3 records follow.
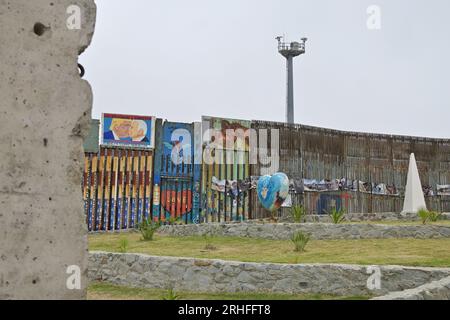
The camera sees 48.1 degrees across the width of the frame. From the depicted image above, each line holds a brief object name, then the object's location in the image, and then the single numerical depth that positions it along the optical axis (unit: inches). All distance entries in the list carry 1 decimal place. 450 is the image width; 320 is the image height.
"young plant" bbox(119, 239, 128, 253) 455.8
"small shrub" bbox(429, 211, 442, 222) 631.2
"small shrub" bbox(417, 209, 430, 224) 587.4
